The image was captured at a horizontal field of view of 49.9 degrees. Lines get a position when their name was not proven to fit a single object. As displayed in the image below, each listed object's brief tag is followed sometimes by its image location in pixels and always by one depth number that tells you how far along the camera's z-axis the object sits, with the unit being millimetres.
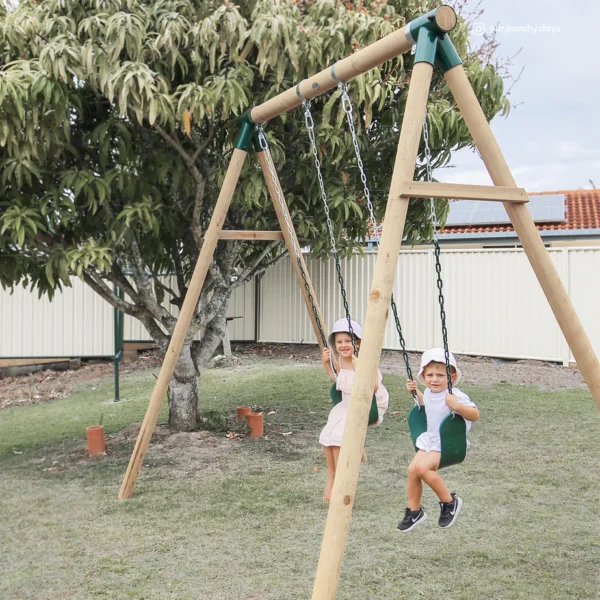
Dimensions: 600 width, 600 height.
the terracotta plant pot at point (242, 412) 6199
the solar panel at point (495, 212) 13922
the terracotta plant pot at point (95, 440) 5262
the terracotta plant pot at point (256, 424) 5730
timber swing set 2287
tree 4070
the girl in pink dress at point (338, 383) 3758
